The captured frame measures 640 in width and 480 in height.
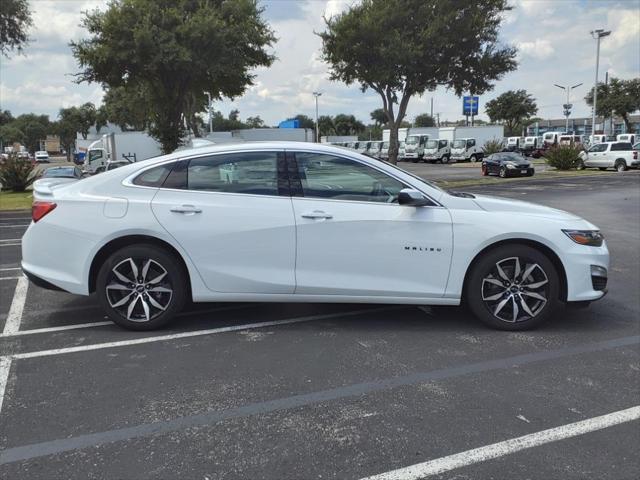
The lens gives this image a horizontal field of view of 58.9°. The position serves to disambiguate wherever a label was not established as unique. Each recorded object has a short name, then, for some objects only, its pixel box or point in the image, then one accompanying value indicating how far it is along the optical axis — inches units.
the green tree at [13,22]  771.4
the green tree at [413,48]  852.6
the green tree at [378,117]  4900.6
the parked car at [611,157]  1234.6
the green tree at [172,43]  816.3
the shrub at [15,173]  821.9
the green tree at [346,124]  4212.6
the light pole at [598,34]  1696.6
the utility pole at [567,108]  2637.8
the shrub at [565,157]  1270.9
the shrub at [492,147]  1728.6
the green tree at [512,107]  2829.7
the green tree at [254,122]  4811.8
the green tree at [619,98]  2369.6
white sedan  178.9
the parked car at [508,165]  1133.7
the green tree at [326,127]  4148.6
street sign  2140.0
